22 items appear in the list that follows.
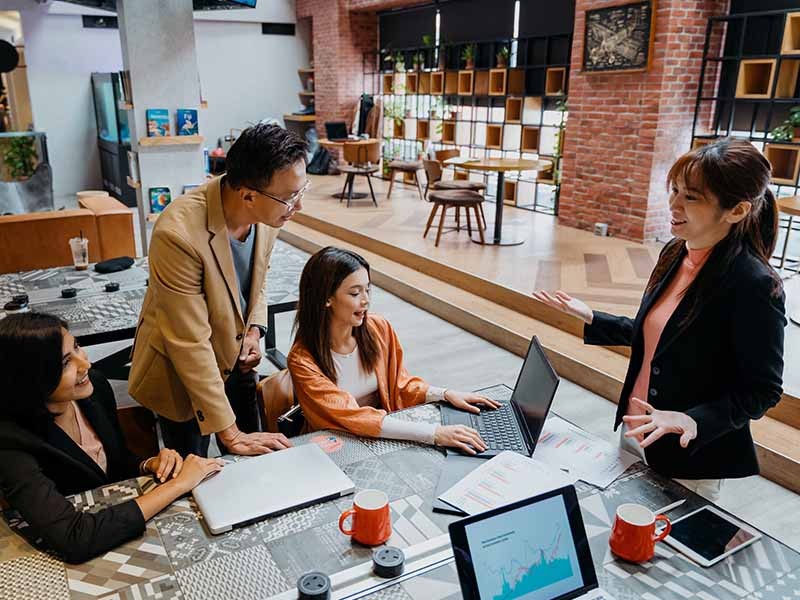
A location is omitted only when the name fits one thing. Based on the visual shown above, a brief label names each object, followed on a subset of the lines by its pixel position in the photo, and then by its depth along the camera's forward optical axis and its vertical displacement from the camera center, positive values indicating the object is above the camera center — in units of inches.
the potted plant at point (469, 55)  326.0 +25.4
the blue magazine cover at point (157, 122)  187.3 -5.3
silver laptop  54.7 -33.4
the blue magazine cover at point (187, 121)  191.5 -5.0
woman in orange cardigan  71.6 -30.0
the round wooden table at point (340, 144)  322.8 -19.5
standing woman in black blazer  56.4 -19.2
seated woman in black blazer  50.4 -30.7
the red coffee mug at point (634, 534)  49.3 -31.7
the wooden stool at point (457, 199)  231.0 -32.0
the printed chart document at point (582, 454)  61.9 -34.0
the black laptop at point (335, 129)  368.8 -13.2
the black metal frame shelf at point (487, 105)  291.3 +1.2
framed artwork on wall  217.5 +24.3
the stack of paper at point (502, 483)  57.1 -33.6
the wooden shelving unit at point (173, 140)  185.2 -10.5
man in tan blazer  62.6 -17.8
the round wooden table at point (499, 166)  224.7 -20.1
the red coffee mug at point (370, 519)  50.8 -31.8
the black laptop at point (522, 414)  64.9 -32.9
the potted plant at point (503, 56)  304.1 +23.5
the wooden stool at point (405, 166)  320.2 -29.0
